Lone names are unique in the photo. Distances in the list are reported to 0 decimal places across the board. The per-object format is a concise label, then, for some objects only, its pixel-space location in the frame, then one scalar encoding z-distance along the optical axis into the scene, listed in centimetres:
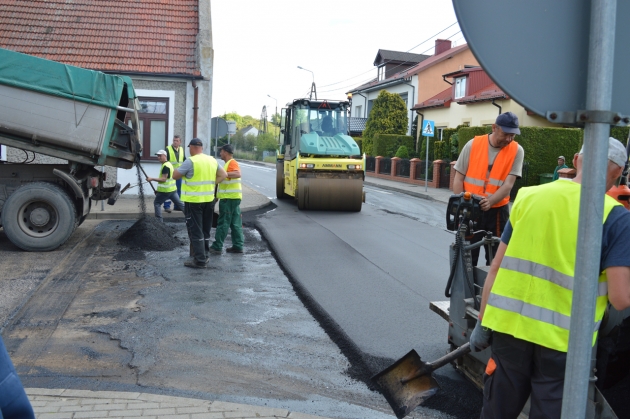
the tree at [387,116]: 4306
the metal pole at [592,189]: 167
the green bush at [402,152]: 3831
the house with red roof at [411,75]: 4460
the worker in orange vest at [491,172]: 571
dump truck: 1001
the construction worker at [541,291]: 271
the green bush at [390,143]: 4084
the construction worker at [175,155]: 1496
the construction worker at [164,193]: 1365
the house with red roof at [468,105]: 3117
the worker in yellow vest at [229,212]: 1050
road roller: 1641
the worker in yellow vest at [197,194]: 921
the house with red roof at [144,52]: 1786
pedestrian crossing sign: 2601
